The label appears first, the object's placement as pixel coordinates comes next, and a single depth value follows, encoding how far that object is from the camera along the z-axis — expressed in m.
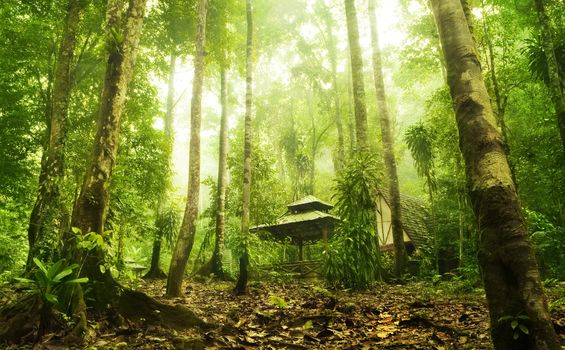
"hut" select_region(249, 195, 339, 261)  17.52
